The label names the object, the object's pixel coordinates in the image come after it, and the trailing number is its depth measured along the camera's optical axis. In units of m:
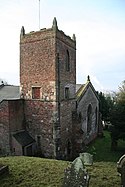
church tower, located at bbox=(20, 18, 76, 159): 16.80
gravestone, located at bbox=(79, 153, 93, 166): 11.83
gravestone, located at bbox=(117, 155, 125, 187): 7.14
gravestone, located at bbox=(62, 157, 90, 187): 6.22
